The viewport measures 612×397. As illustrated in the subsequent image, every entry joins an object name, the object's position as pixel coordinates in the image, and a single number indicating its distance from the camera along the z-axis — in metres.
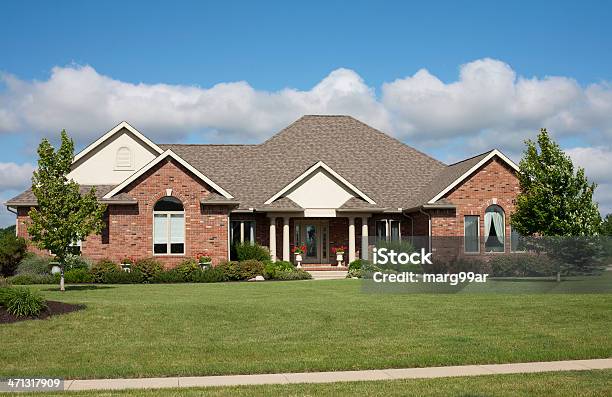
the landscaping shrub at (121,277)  30.97
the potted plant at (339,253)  37.10
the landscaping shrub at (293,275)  32.75
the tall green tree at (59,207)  24.83
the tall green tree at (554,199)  28.06
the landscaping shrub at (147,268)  31.62
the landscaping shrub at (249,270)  32.28
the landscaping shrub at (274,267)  32.78
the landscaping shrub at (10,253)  33.28
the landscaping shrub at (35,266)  32.59
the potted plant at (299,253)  35.93
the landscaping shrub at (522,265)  27.14
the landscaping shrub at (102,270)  31.25
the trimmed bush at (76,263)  32.09
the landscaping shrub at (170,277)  31.47
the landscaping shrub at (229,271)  32.09
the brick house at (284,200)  33.56
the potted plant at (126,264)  32.47
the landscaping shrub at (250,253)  34.72
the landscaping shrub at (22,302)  15.91
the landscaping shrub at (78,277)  30.81
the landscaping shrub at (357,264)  34.38
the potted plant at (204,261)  33.19
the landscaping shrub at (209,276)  31.66
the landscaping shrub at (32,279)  30.70
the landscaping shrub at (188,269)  31.87
